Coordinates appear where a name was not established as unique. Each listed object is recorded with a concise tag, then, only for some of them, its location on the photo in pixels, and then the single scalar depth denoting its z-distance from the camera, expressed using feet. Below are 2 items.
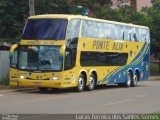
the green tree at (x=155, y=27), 166.81
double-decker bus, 83.51
